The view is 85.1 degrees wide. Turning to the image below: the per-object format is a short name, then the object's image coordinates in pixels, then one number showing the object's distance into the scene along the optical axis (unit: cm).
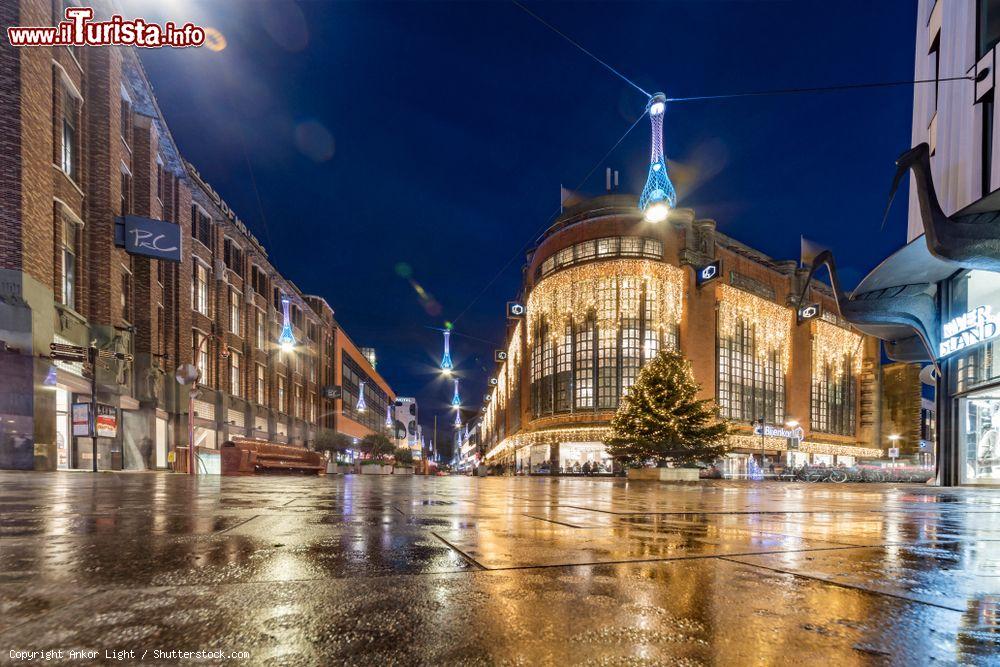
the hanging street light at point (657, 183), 1128
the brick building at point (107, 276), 1744
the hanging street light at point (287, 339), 3180
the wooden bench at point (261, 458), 2472
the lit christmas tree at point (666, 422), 2605
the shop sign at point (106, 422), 2116
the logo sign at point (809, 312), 5537
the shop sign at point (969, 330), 1791
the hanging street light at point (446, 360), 3281
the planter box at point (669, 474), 2511
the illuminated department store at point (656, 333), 4916
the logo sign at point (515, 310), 5728
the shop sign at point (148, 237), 2402
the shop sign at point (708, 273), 4800
